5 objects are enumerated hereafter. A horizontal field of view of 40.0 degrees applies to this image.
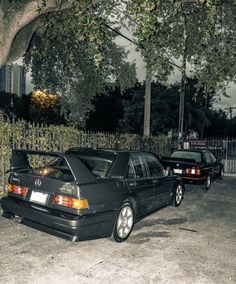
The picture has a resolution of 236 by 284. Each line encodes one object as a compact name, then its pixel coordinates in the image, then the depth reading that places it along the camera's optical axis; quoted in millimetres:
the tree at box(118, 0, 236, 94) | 9648
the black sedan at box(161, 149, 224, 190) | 10539
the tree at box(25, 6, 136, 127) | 10977
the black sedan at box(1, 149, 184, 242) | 4684
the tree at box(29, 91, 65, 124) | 40188
